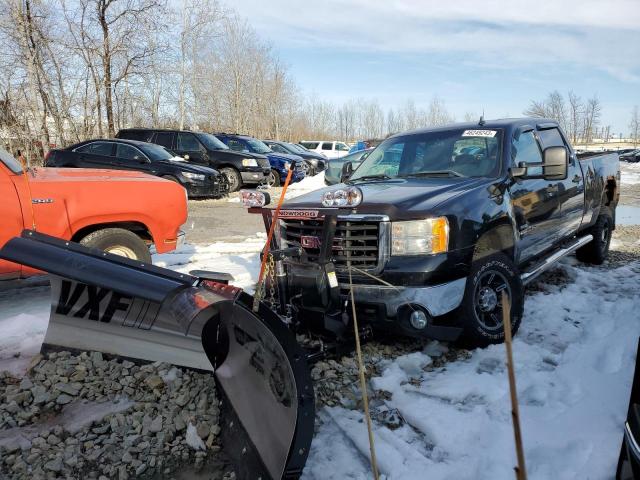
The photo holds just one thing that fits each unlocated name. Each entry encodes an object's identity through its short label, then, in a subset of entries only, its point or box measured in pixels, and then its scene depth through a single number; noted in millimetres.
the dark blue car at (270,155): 18125
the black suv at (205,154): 15203
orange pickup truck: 4473
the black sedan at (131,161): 11891
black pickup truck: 3555
